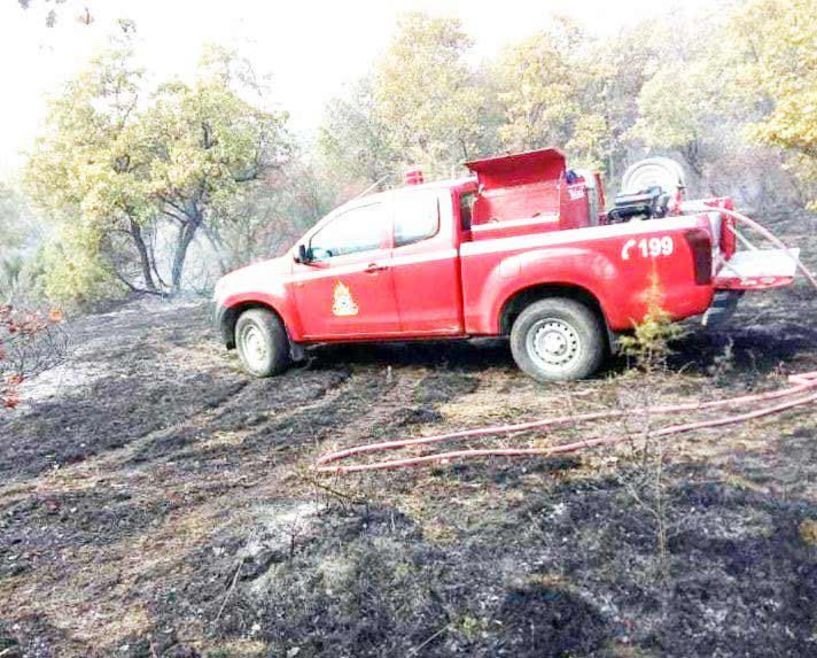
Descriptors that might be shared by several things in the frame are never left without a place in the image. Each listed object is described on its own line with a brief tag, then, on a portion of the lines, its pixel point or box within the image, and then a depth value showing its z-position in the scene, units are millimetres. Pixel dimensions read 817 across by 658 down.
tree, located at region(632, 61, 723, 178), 18469
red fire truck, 4891
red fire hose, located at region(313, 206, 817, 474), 4043
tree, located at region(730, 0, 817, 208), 8500
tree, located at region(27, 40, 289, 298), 14570
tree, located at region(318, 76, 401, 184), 20688
